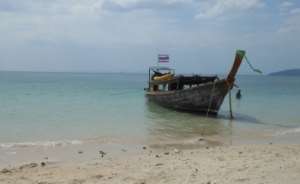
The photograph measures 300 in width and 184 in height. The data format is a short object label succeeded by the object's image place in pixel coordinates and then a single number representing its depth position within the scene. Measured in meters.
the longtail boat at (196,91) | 22.50
